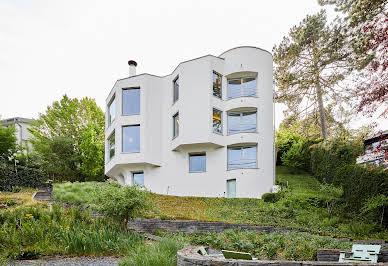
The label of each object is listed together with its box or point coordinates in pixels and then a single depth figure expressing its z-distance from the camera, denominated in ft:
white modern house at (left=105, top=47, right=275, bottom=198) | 59.82
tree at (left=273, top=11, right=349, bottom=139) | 70.64
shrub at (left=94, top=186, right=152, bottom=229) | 28.43
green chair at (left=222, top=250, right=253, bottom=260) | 16.01
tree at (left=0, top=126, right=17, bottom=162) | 71.36
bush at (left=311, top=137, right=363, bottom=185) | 53.93
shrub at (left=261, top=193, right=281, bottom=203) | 50.36
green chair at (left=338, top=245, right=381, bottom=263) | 18.26
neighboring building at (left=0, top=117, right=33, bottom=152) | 124.57
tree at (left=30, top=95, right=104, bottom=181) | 87.61
